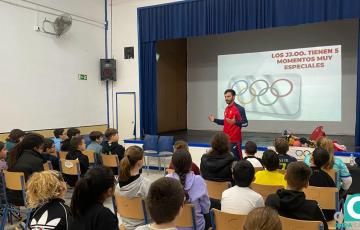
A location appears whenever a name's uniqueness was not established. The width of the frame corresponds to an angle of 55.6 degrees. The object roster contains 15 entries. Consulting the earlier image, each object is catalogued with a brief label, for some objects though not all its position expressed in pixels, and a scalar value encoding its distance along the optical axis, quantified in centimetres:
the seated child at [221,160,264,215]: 229
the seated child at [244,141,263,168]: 362
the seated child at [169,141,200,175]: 333
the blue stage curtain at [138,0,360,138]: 621
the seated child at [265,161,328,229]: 211
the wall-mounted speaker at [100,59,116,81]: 845
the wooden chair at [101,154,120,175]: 487
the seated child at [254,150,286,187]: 302
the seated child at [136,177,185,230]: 145
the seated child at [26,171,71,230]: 189
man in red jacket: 553
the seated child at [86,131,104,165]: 524
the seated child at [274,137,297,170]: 371
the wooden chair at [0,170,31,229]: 340
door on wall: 854
